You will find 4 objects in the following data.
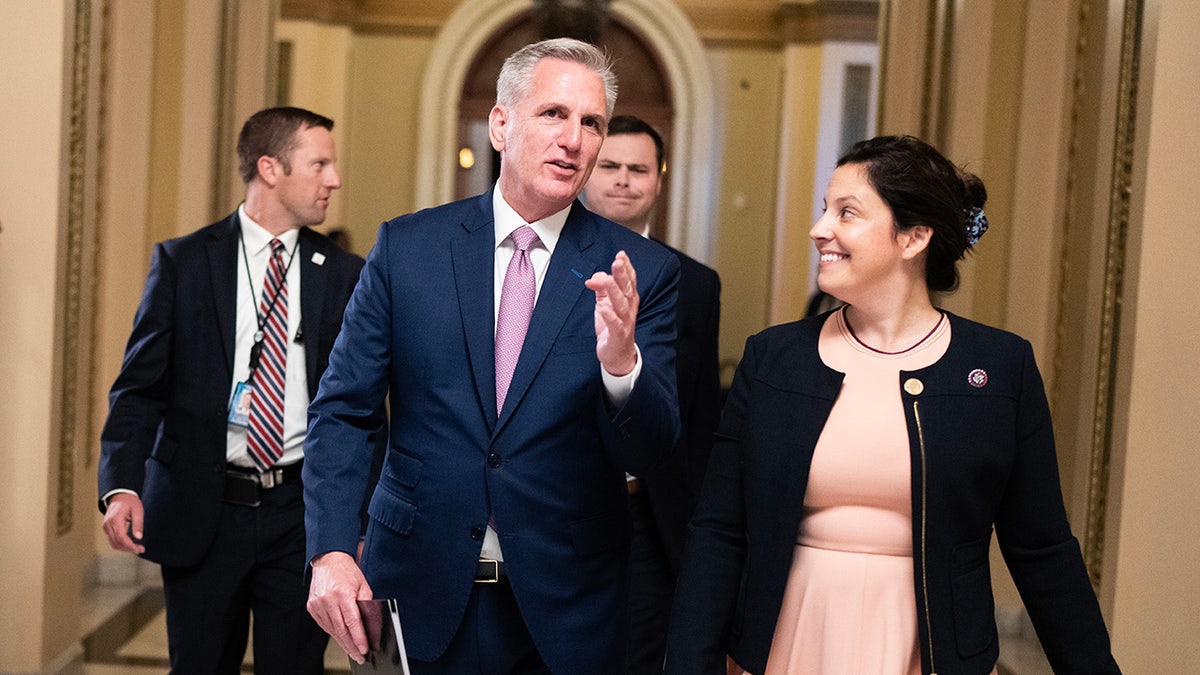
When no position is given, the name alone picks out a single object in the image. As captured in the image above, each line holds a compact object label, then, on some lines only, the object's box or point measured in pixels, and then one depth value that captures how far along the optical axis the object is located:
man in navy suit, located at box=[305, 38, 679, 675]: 2.49
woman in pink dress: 2.36
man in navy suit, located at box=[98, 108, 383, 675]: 3.66
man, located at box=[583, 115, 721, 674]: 3.75
